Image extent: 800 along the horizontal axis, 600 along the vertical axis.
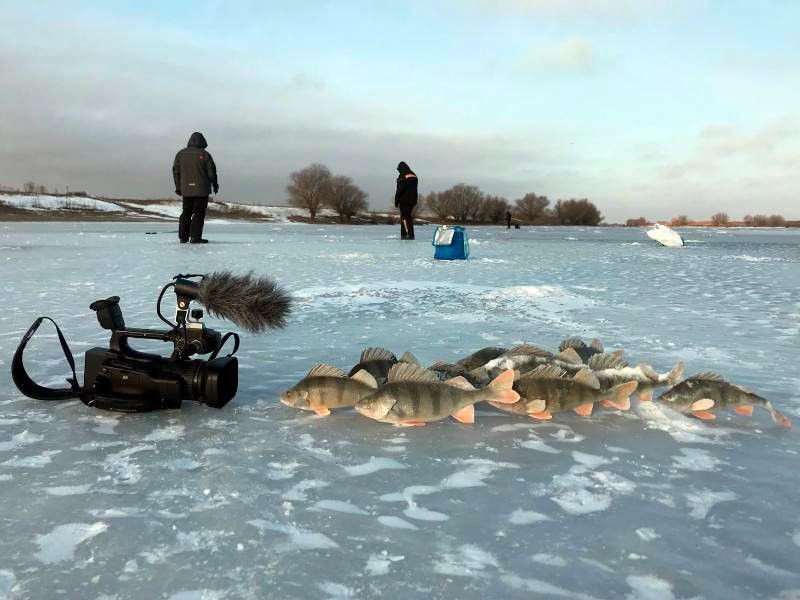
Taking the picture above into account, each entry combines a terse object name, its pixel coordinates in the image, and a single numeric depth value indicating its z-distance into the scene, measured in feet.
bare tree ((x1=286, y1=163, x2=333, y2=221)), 222.07
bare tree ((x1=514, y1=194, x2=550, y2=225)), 290.15
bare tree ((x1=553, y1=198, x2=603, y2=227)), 292.40
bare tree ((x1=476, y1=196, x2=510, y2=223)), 270.05
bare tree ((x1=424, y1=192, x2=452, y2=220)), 270.03
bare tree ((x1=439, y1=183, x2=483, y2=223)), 269.44
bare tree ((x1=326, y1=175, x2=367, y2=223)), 223.10
